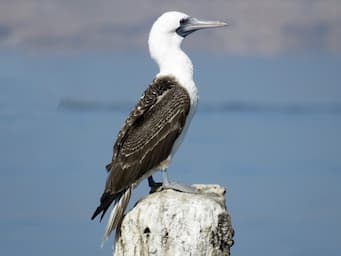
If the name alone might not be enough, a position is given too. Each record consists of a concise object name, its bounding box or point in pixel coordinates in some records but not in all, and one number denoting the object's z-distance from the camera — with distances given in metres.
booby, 22.11
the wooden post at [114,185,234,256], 18.52
